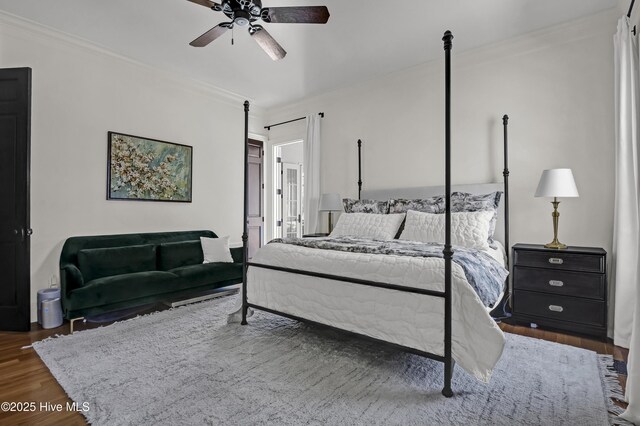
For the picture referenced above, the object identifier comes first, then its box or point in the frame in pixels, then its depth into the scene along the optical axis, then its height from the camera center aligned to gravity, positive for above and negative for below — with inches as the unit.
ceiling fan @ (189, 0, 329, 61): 93.2 +57.5
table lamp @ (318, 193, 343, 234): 179.8 +4.0
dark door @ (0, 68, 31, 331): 116.0 +6.2
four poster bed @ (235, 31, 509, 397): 73.7 -21.7
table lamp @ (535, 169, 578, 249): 112.0 +9.0
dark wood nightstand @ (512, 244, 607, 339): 107.3 -26.1
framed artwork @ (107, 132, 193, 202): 153.9 +20.1
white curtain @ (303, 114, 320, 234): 204.4 +21.9
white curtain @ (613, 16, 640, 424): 103.9 +9.7
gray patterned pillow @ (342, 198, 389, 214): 156.5 +2.2
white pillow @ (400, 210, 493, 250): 116.0 -6.4
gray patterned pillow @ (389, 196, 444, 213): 140.5 +2.6
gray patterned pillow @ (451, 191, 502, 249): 127.6 +3.2
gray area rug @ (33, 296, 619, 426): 67.3 -41.6
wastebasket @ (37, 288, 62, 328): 120.6 -32.2
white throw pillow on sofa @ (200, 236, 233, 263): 170.4 -21.3
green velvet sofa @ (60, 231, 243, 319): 119.0 -26.8
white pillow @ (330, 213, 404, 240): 138.9 -6.7
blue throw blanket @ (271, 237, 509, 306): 81.4 -11.7
